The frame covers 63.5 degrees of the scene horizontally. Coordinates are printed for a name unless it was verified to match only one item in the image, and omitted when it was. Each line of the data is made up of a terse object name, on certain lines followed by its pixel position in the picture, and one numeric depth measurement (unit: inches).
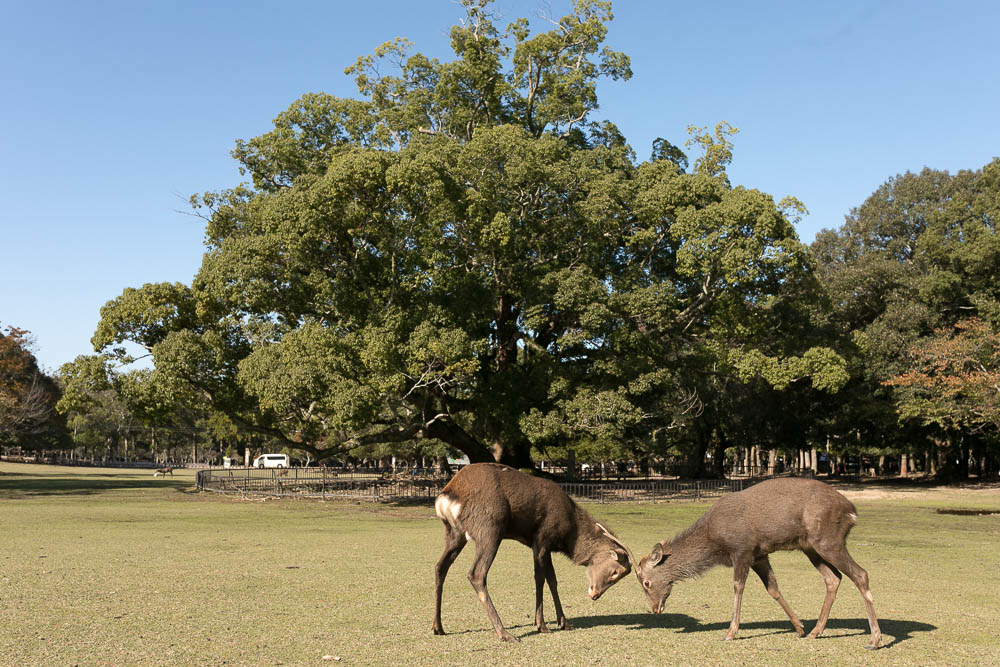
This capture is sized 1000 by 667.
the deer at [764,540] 319.9
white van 3280.0
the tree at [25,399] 2252.7
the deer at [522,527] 324.5
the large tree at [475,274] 1155.3
